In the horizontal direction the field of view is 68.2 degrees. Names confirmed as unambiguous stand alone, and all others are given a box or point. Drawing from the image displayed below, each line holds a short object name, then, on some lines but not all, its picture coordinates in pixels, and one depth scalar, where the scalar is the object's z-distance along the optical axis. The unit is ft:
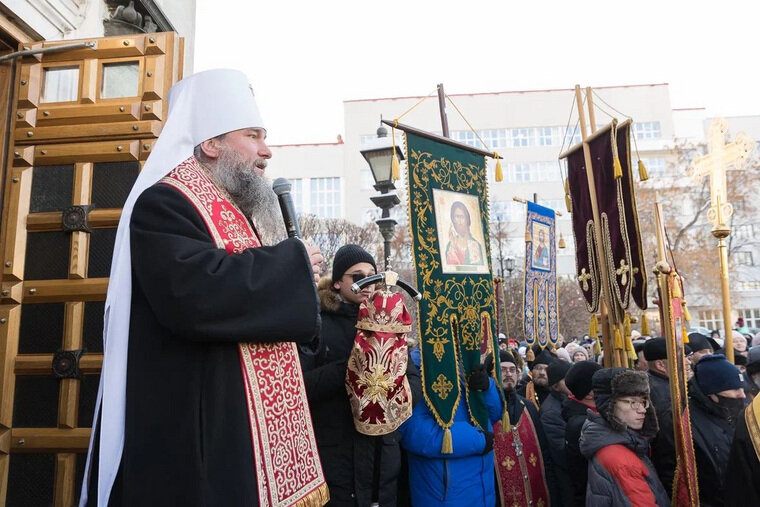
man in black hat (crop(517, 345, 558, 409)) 19.30
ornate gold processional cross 16.82
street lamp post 21.95
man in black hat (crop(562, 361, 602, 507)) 13.32
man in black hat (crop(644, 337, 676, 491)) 12.74
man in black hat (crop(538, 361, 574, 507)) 14.88
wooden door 9.93
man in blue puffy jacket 11.52
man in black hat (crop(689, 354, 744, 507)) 11.48
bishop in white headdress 5.73
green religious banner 12.11
